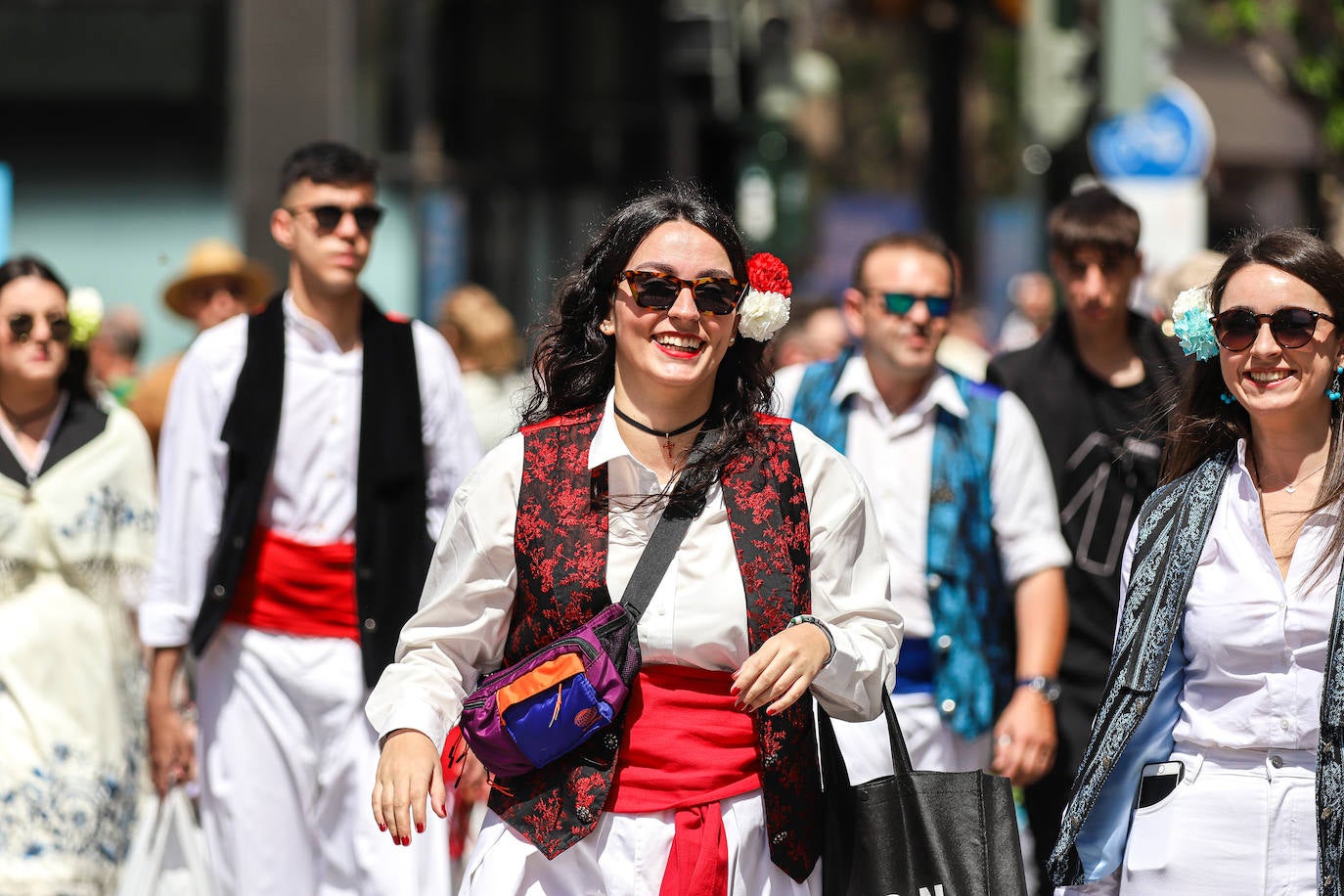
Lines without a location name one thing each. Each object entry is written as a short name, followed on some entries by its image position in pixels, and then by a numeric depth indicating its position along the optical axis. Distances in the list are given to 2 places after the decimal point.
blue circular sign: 24.14
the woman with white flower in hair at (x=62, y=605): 13.19
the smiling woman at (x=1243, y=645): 8.05
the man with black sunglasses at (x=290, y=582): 11.82
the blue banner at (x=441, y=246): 35.78
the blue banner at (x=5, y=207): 16.34
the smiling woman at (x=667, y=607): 7.76
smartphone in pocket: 8.35
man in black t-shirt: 12.98
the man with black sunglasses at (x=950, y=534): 11.80
